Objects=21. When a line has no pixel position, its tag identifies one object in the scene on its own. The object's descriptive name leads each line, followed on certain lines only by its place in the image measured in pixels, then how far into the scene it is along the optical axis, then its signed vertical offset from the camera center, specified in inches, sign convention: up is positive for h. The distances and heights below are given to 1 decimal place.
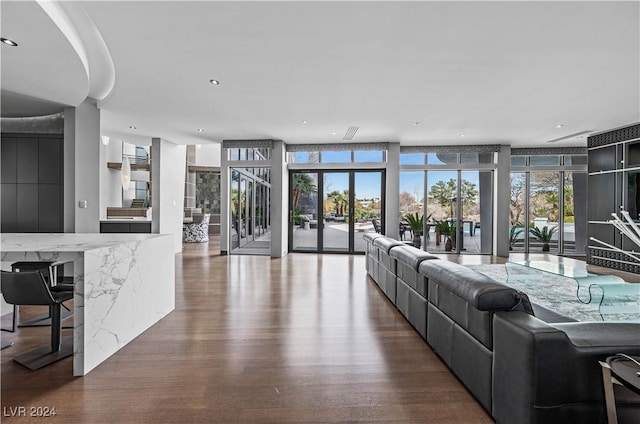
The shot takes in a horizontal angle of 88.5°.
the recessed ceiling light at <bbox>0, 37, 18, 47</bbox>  108.6 +57.2
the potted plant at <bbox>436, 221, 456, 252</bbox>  317.4 -16.4
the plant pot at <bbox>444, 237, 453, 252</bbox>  318.3 -31.0
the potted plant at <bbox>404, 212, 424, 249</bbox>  315.9 -9.8
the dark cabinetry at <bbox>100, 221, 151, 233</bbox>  263.6 -11.7
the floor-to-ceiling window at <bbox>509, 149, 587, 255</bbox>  314.7 +12.0
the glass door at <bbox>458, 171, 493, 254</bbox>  313.0 +2.1
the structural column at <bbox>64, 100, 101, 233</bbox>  190.4 +25.8
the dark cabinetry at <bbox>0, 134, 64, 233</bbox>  197.0 +17.6
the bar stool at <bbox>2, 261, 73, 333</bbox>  114.6 -24.4
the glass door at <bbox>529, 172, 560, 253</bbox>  318.3 +5.2
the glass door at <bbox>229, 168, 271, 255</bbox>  315.5 +2.1
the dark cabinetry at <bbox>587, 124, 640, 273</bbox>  231.5 +20.9
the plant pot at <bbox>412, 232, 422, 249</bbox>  315.9 -25.1
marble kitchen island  87.1 -21.2
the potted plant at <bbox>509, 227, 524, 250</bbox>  317.1 -20.2
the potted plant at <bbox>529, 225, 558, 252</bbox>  319.0 -19.2
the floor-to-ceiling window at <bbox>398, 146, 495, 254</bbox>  313.6 +15.4
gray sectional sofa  54.7 -26.0
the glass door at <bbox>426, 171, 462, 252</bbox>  317.1 +7.7
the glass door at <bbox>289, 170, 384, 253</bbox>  310.8 +4.4
